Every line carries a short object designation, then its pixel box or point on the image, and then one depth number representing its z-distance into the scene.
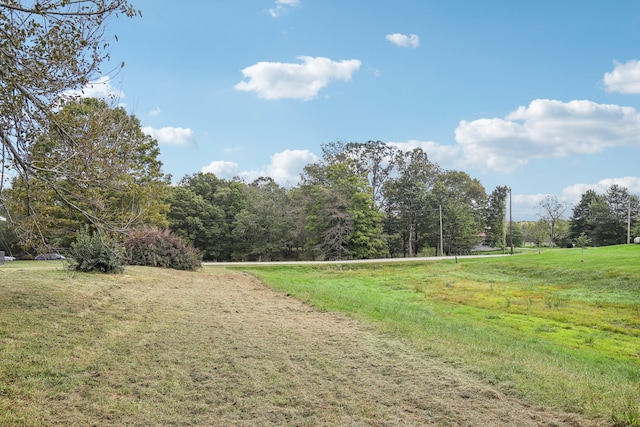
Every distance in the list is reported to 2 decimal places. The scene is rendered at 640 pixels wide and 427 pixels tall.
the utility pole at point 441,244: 45.82
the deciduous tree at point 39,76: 5.54
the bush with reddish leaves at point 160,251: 17.81
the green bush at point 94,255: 12.20
